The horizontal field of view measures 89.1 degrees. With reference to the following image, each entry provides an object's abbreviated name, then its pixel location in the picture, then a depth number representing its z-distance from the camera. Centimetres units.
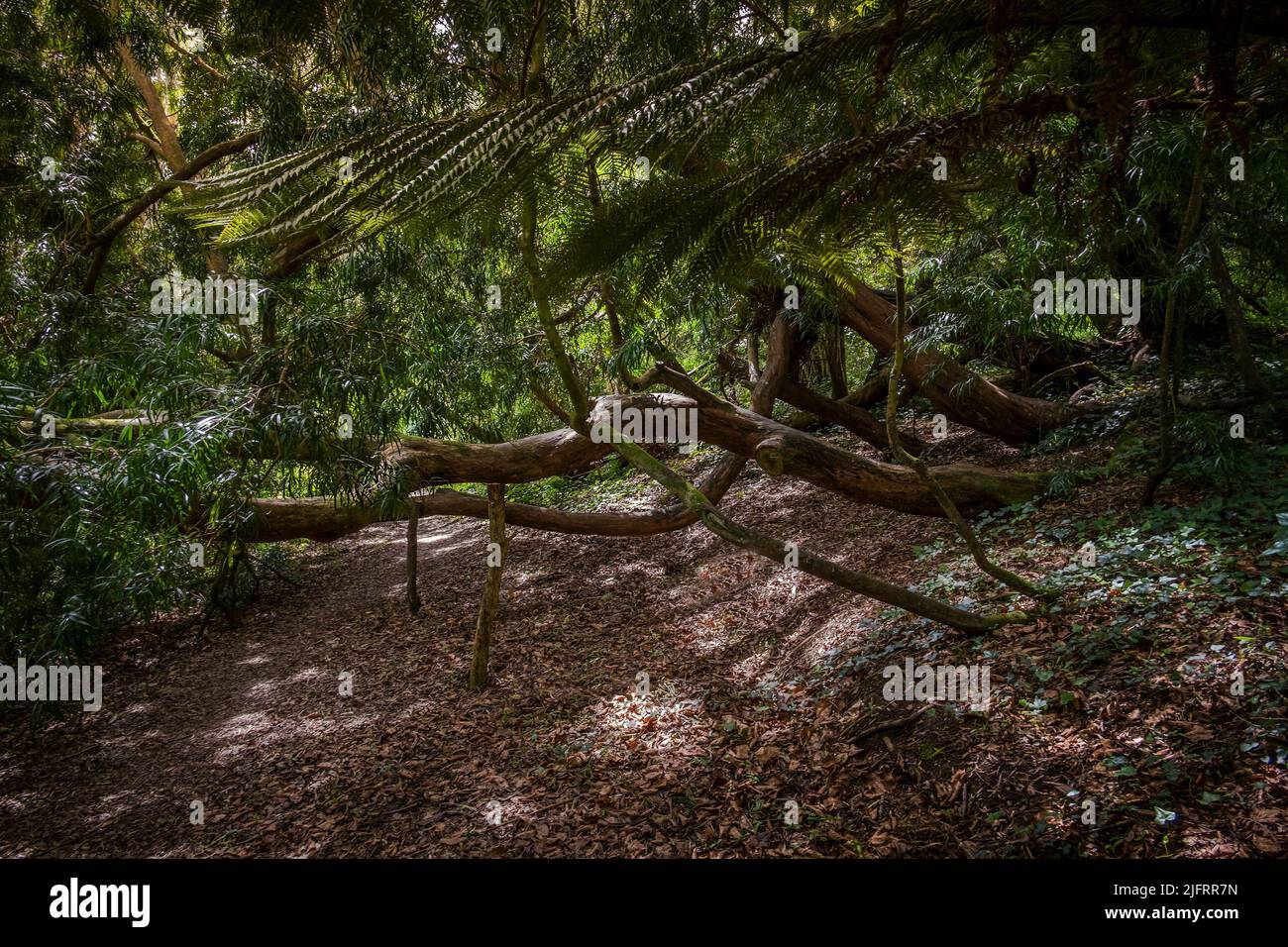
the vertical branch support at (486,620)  464
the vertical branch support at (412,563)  581
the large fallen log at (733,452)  455
